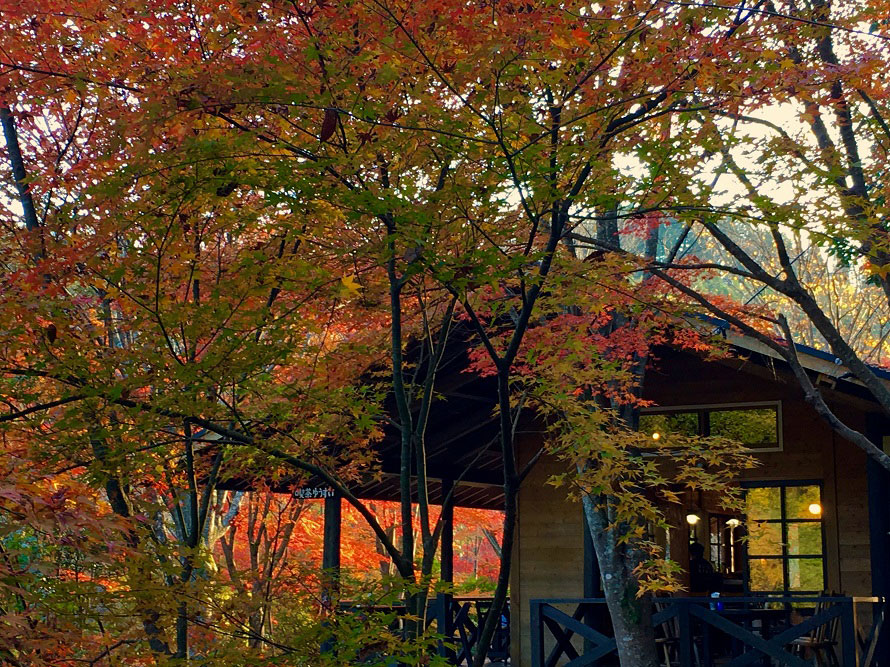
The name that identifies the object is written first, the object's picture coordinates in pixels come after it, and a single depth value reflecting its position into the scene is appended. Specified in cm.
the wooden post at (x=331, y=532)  1302
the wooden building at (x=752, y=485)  1166
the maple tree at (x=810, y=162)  581
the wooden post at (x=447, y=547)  1591
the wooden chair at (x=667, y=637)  1119
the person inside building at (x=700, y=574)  1486
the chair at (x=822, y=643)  1013
